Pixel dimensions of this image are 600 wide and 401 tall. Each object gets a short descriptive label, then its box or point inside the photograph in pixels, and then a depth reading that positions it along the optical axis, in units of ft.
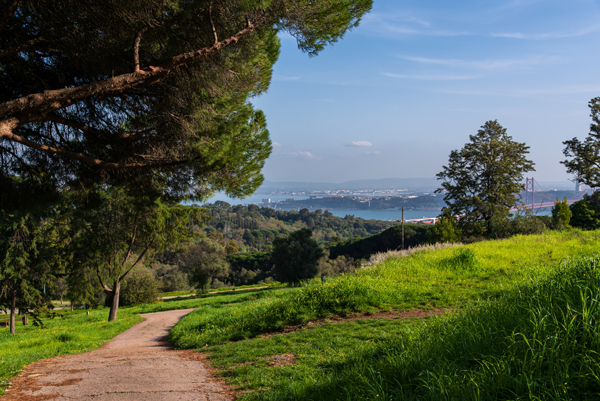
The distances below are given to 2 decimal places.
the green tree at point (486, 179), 87.51
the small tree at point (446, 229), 89.45
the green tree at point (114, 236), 50.14
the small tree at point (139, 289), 89.76
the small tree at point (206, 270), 113.19
